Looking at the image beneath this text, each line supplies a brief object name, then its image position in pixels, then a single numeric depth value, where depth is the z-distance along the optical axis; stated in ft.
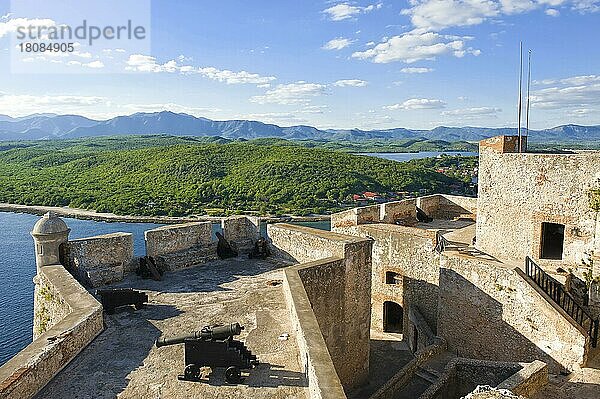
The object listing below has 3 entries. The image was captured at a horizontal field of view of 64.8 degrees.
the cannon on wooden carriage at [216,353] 20.81
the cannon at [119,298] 28.71
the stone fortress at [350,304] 21.42
